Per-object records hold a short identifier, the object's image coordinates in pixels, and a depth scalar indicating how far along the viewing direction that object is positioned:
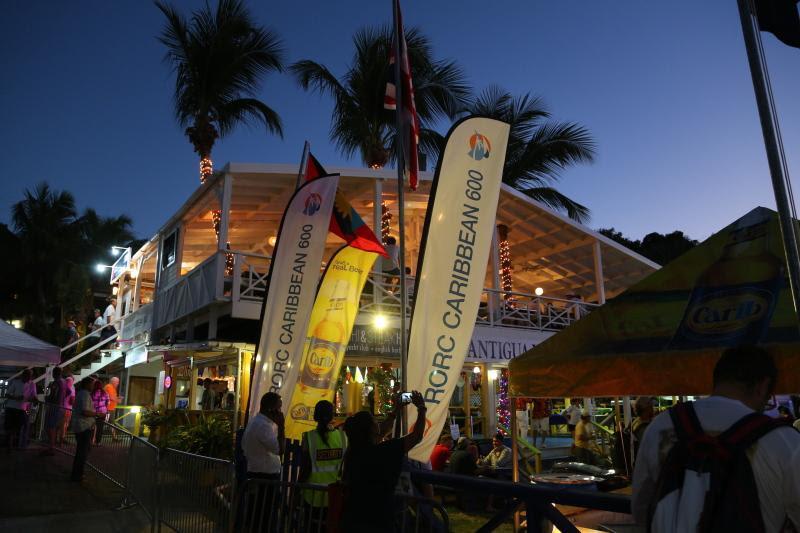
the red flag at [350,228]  9.35
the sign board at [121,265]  25.91
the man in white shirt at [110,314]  27.47
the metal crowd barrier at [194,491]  5.65
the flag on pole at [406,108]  7.20
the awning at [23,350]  11.12
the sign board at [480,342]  14.88
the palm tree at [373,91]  21.83
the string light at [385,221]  17.12
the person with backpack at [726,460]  2.17
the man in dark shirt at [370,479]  3.63
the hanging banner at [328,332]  8.73
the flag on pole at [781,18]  3.21
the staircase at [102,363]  20.78
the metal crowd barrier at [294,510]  3.96
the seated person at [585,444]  11.65
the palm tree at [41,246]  36.66
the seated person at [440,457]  10.07
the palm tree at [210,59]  21.22
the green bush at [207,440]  12.58
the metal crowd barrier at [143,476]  7.20
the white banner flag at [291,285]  8.37
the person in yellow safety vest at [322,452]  5.16
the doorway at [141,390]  25.97
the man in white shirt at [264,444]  5.82
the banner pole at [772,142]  2.72
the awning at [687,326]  4.25
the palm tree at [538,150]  27.89
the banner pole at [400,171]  5.59
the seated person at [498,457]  10.88
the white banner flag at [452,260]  5.95
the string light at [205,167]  20.58
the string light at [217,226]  15.90
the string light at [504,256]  20.39
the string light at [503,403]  18.17
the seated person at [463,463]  9.90
